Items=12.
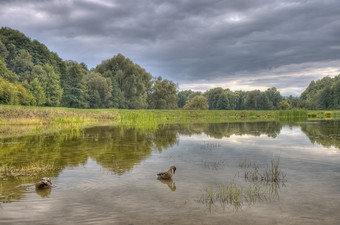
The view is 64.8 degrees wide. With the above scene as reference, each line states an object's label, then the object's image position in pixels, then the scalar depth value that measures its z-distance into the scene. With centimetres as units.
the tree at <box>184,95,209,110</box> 9550
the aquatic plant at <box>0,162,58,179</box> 780
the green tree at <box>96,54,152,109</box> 8206
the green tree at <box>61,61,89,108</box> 6769
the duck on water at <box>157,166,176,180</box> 725
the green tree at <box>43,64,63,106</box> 5975
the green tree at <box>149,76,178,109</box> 8881
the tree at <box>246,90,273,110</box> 13575
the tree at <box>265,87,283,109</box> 15025
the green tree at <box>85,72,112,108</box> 7181
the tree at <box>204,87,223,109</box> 15086
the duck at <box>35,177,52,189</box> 634
